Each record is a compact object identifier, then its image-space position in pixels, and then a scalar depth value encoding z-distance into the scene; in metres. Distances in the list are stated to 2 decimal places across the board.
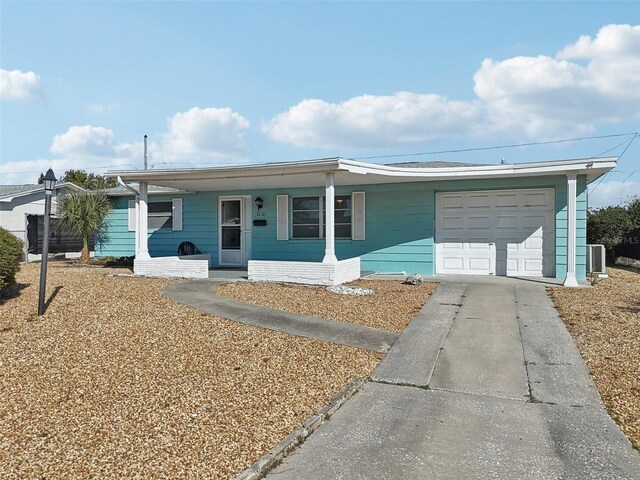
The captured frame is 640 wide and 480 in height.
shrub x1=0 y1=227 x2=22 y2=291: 7.10
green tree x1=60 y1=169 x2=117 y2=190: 35.52
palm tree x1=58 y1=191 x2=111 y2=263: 14.97
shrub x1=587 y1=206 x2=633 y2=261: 16.64
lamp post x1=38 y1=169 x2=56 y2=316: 6.60
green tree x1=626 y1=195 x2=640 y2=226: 17.48
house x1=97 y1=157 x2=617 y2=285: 10.16
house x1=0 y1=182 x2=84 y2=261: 16.66
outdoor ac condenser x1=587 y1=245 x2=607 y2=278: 11.78
